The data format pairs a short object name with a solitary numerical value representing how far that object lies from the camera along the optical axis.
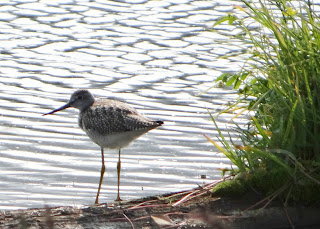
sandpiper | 15.87
